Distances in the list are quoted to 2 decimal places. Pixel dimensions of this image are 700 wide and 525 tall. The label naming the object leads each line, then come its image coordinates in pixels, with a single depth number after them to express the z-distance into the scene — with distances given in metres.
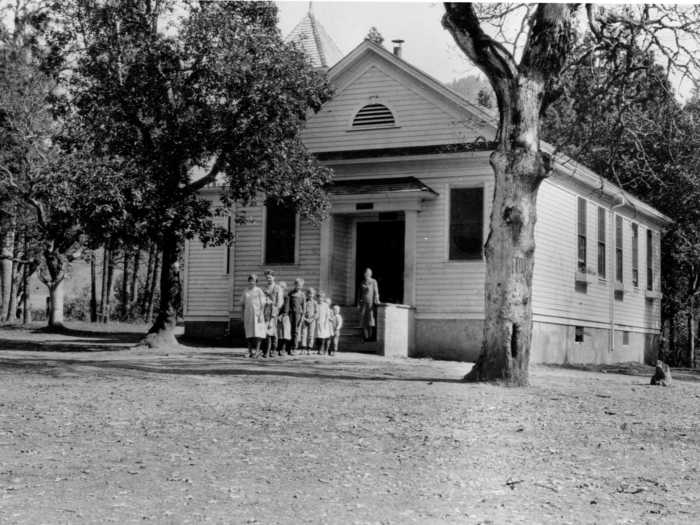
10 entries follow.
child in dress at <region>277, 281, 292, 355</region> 19.94
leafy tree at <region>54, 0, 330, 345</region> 20.06
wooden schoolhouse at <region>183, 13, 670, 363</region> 22.97
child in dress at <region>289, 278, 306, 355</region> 20.38
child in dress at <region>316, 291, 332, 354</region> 20.61
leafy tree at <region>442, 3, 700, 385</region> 13.96
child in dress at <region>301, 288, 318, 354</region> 20.53
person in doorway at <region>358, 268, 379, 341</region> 22.09
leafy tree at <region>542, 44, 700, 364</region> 16.75
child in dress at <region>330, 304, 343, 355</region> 21.08
